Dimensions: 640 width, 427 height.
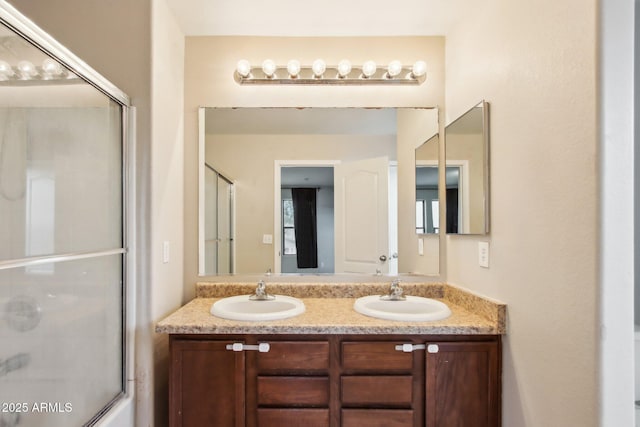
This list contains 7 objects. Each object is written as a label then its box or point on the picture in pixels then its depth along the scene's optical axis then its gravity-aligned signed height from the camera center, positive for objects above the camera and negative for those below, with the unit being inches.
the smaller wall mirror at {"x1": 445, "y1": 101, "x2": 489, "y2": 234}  59.2 +9.1
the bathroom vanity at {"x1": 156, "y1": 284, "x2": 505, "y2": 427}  54.7 -27.2
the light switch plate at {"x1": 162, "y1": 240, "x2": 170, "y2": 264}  63.9 -7.2
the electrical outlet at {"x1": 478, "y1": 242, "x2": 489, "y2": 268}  58.9 -7.1
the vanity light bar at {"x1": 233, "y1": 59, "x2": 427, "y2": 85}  73.3 +33.0
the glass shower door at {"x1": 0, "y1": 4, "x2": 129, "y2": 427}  42.3 -2.7
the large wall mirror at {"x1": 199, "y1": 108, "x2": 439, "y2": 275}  77.0 +6.6
